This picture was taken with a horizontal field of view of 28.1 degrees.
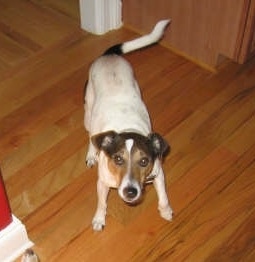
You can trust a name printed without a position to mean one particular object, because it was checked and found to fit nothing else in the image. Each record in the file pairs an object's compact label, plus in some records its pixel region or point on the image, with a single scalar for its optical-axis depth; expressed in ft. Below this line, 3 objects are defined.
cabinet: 8.19
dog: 5.86
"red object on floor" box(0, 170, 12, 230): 5.95
